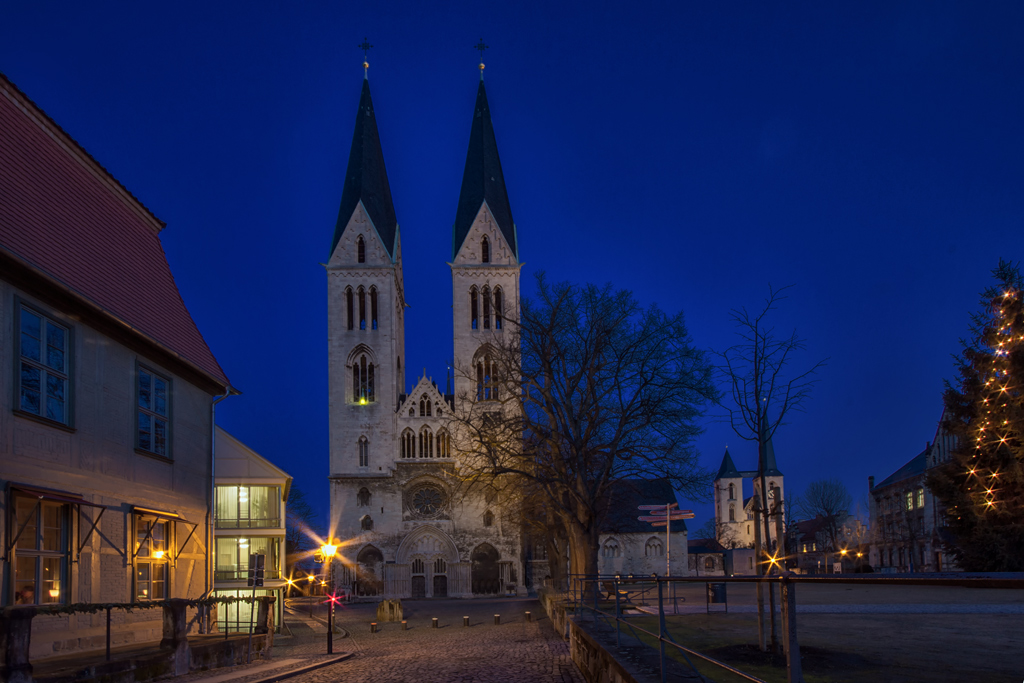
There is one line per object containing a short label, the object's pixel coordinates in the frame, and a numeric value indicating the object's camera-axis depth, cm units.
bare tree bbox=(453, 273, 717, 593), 2556
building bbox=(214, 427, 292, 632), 3294
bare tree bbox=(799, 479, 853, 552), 8676
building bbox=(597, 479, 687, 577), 8406
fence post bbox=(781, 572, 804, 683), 453
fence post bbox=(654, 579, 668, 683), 766
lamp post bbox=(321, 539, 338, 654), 1967
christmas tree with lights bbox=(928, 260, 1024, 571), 3072
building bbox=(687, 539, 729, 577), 10388
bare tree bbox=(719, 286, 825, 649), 1365
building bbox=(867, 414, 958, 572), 5588
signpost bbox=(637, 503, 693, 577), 2627
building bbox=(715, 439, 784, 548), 11656
